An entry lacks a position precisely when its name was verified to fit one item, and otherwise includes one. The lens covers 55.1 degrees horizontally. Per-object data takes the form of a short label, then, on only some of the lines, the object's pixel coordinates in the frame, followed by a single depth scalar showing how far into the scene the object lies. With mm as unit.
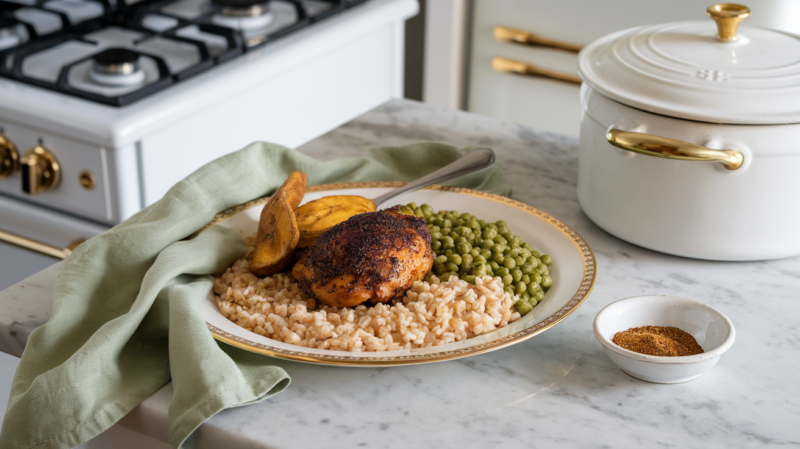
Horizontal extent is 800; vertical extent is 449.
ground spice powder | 697
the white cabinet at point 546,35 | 1989
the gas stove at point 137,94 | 1336
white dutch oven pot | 791
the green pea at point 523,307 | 749
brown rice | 694
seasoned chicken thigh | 726
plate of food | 692
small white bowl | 668
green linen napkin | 638
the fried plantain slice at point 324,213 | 815
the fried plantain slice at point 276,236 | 785
